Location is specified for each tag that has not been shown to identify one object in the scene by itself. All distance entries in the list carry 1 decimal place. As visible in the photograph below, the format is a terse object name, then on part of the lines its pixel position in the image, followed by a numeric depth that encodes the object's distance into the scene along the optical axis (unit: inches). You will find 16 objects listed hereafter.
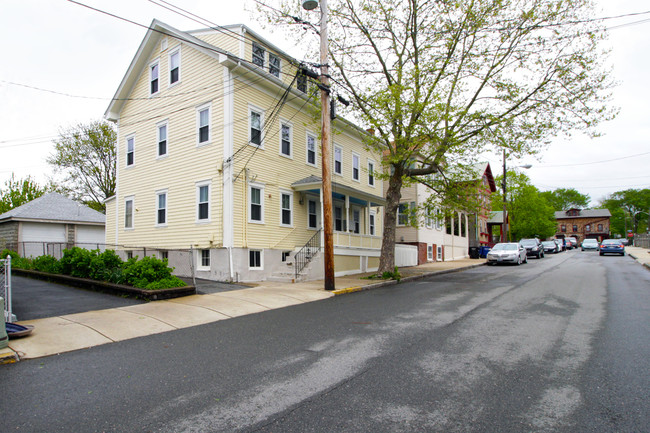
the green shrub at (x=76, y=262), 478.6
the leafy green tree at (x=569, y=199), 4377.5
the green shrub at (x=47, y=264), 529.7
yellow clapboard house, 604.1
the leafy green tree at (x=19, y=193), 1465.3
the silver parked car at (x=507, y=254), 1002.1
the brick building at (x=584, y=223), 3887.8
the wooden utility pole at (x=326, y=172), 489.4
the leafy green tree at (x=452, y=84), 565.3
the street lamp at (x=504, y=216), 1274.9
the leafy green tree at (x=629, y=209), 4050.2
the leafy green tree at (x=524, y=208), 1705.2
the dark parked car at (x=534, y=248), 1307.8
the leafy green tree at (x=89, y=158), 1390.3
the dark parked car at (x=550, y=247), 1721.2
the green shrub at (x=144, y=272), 421.4
